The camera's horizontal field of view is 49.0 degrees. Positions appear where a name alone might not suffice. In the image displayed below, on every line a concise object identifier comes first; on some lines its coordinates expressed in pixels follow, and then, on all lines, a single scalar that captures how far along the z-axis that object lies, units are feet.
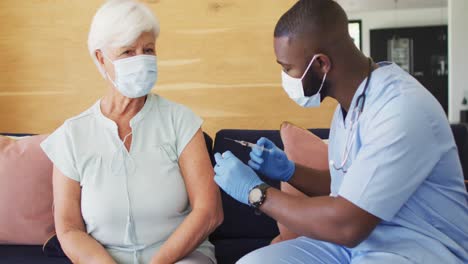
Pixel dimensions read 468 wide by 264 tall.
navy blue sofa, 5.77
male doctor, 3.56
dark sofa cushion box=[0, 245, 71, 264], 5.48
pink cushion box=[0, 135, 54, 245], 5.80
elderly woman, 4.89
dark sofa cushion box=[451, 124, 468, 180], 5.55
